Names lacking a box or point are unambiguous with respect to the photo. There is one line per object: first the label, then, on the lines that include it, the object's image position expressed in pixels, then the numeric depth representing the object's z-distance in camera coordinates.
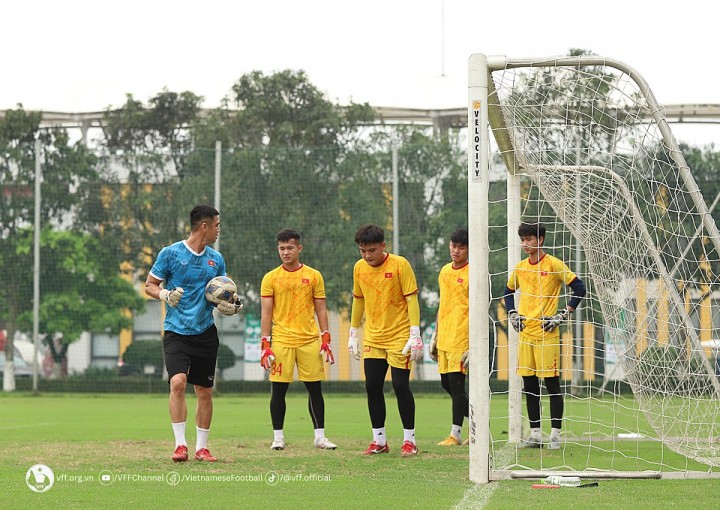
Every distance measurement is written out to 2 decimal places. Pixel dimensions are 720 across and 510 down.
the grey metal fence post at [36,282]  46.69
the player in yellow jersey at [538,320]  19.50
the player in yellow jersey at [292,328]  19.95
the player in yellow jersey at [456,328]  20.30
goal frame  14.50
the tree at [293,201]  46.06
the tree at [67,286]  47.22
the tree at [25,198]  47.62
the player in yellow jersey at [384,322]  18.84
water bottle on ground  14.17
